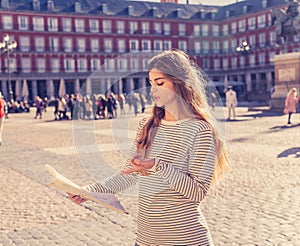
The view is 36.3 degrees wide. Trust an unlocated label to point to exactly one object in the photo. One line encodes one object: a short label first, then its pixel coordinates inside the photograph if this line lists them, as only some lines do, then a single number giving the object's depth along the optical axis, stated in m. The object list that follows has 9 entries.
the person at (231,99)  20.16
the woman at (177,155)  2.00
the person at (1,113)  12.34
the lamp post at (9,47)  33.47
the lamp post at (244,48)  37.83
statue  24.69
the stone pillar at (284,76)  23.19
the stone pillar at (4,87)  58.06
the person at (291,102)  16.25
